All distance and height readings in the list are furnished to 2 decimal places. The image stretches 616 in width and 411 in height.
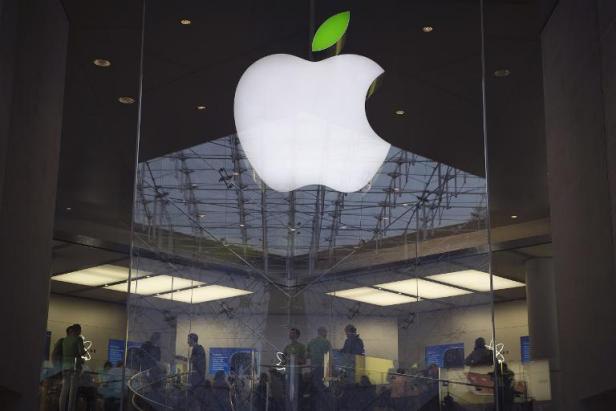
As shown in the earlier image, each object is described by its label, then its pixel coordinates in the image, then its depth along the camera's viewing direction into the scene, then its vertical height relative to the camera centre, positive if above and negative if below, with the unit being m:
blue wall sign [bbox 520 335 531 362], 25.22 +1.59
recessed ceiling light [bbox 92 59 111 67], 11.51 +4.35
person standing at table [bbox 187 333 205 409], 8.62 +0.22
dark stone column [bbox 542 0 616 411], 7.85 +2.11
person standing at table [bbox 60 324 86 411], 11.49 +0.43
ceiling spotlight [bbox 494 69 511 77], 11.63 +4.32
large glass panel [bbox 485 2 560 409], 10.81 +4.11
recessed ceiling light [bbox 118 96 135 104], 12.77 +4.29
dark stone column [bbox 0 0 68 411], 8.11 +2.21
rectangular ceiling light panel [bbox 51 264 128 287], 22.83 +3.24
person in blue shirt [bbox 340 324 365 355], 8.77 +0.56
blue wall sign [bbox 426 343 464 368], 9.25 +0.49
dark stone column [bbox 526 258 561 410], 21.02 +2.25
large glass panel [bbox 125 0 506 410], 8.69 +1.58
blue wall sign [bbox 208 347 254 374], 8.67 +0.40
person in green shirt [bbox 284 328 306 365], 8.59 +0.48
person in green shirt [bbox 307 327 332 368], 8.64 +0.48
